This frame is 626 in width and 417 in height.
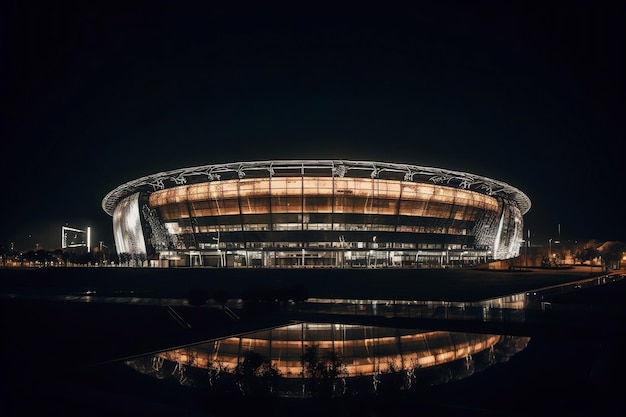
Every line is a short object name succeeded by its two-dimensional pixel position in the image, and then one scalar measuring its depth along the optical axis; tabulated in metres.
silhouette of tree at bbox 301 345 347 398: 10.90
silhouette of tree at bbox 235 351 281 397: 10.43
